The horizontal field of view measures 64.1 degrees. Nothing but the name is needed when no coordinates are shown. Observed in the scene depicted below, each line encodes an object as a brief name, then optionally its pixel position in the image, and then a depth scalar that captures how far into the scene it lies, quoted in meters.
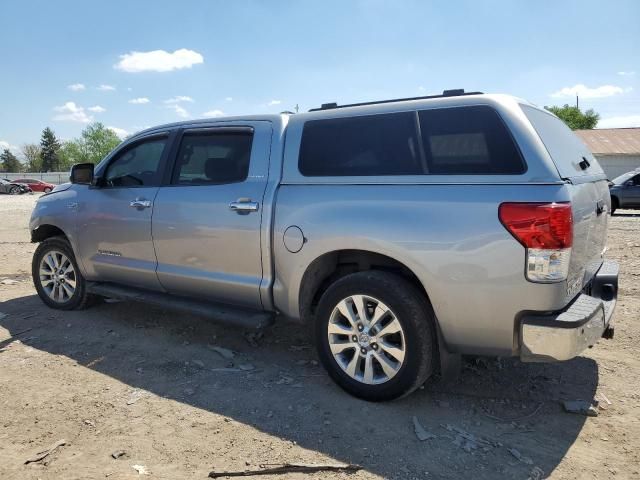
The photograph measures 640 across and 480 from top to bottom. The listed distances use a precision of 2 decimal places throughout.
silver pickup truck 2.84
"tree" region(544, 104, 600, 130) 64.06
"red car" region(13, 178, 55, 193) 44.29
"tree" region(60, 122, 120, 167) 110.00
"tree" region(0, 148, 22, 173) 101.56
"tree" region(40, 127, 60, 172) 108.06
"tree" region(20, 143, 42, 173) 108.75
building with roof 33.62
